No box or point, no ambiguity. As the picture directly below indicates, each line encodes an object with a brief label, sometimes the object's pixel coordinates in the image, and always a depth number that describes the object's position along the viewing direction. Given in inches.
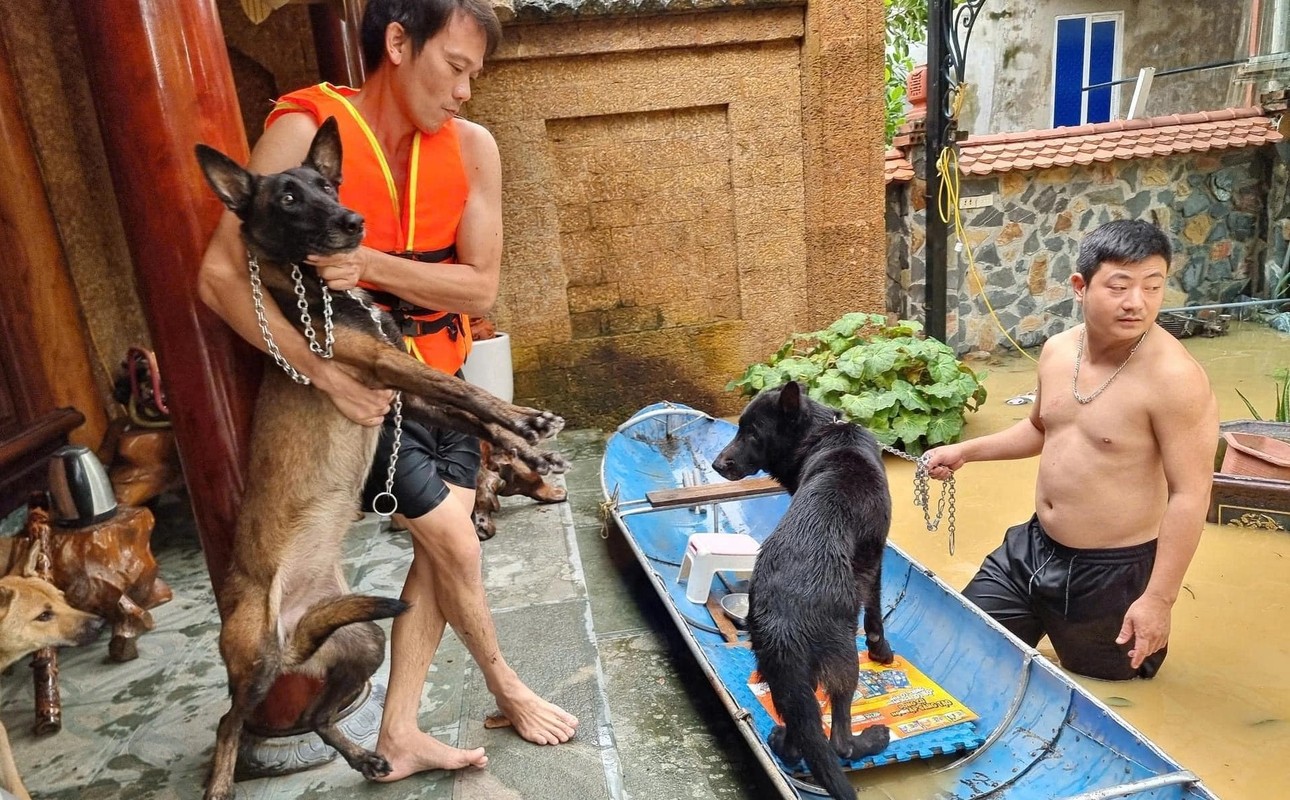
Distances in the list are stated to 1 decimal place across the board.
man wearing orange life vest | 71.7
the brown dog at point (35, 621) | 100.2
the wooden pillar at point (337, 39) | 193.5
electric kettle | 133.1
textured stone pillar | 256.7
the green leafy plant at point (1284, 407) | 212.1
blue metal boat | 94.8
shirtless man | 103.3
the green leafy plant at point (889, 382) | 241.1
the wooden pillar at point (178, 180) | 73.9
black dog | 97.2
